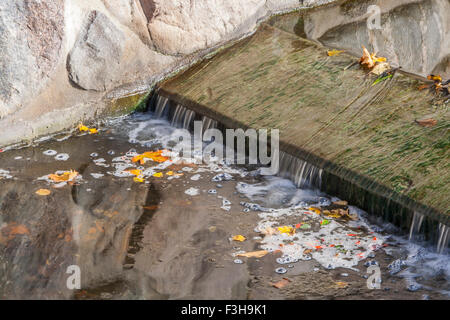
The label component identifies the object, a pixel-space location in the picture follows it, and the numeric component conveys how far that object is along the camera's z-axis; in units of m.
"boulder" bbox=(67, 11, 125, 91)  5.56
